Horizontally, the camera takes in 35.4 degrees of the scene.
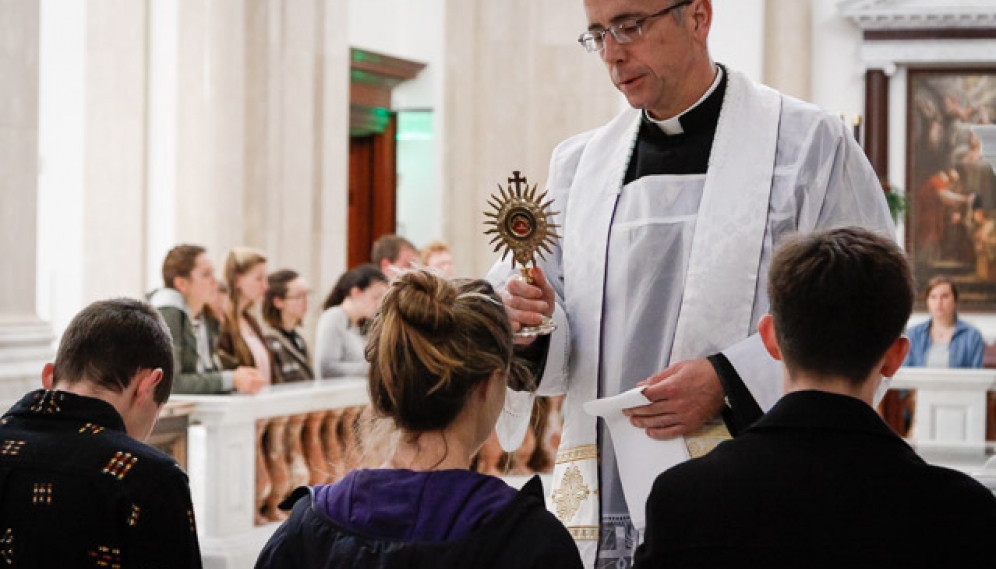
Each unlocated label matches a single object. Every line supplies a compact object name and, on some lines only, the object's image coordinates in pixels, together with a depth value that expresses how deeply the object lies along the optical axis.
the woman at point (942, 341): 12.58
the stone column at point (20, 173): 7.81
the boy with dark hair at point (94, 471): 3.19
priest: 3.43
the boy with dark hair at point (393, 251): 11.15
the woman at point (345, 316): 9.73
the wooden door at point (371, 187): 17.16
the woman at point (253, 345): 8.52
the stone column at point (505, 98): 15.48
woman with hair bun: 2.50
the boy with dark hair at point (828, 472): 2.27
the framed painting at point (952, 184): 16.39
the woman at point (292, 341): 8.97
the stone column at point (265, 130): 12.71
